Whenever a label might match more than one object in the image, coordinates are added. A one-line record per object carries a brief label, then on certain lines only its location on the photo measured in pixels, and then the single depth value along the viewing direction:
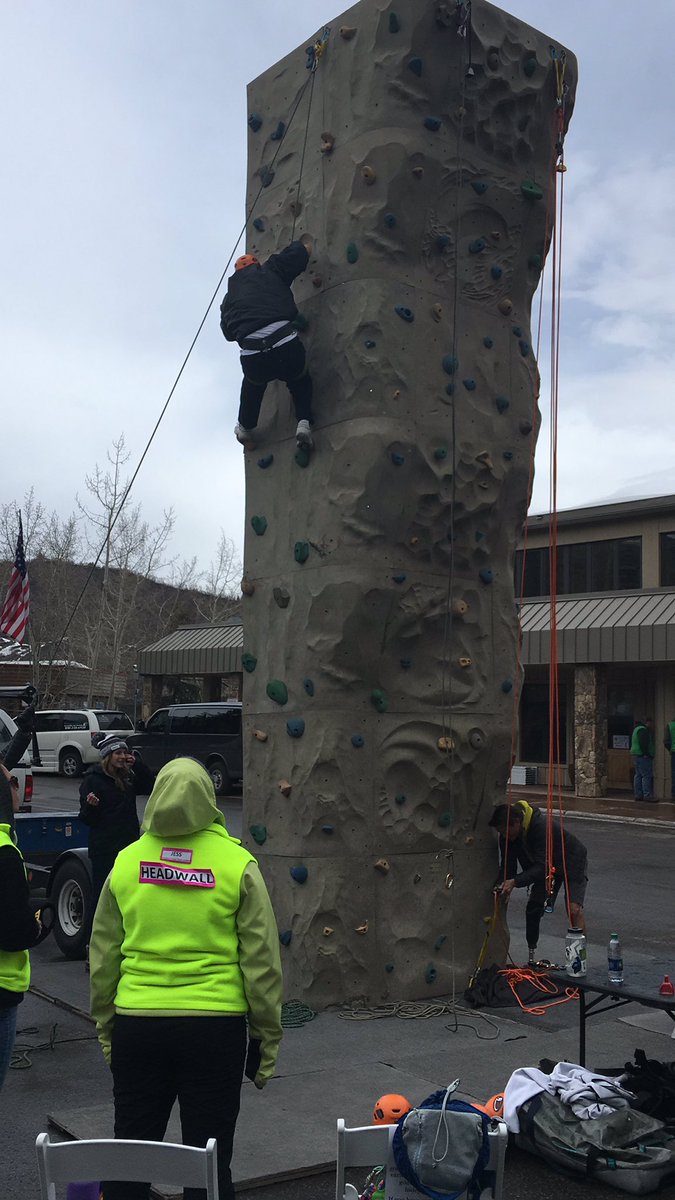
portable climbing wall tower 8.21
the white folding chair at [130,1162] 2.87
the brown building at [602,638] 24.73
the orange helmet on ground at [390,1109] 4.59
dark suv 25.36
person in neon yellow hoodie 3.61
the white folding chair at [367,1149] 3.12
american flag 22.22
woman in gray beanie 8.62
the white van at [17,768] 13.62
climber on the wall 8.34
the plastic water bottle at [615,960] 6.23
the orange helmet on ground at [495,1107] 5.35
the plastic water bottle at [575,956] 6.38
